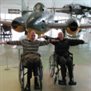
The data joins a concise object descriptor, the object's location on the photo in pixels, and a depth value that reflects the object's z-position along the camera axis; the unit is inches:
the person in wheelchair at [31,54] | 97.4
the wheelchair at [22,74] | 100.0
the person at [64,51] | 112.5
